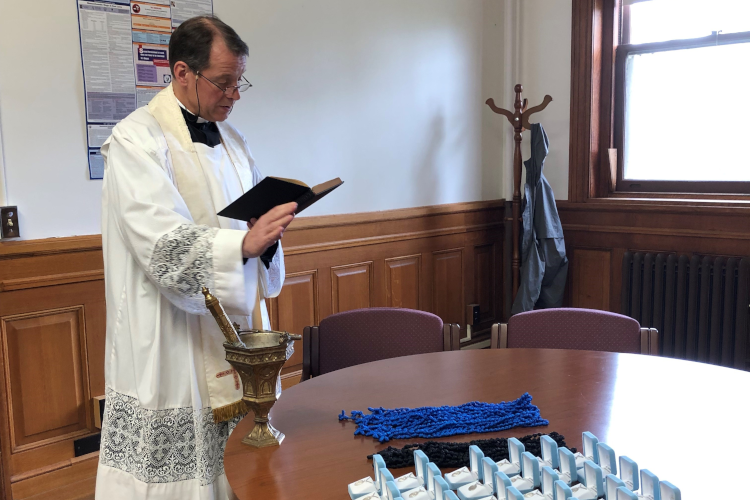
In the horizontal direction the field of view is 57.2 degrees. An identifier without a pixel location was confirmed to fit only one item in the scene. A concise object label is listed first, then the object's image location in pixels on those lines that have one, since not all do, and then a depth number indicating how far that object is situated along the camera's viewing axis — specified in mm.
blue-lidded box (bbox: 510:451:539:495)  1100
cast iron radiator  3816
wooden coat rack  4430
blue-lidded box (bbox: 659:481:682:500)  1002
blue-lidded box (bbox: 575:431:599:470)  1170
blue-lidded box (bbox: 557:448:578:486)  1118
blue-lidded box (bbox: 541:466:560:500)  1061
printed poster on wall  2734
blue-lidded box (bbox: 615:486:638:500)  1008
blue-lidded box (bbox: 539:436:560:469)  1172
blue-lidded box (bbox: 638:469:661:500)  1025
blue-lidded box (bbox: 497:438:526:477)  1156
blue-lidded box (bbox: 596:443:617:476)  1131
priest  1608
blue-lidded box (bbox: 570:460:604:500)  1059
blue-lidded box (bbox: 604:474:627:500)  1037
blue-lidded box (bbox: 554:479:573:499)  1025
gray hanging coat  4328
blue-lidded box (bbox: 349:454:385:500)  1121
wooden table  1248
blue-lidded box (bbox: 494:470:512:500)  1036
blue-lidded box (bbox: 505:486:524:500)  997
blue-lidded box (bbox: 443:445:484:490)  1127
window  3998
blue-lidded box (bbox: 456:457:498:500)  1068
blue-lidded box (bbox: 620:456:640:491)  1082
